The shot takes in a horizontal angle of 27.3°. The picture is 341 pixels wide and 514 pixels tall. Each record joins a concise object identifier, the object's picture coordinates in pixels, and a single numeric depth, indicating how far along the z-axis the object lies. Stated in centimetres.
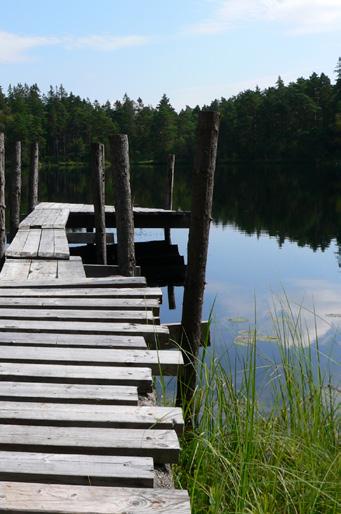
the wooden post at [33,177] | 1717
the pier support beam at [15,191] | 1343
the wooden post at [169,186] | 1812
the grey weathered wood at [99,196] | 1121
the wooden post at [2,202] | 902
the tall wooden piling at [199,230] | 506
